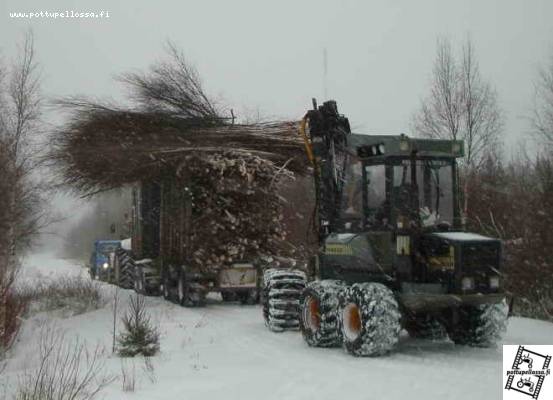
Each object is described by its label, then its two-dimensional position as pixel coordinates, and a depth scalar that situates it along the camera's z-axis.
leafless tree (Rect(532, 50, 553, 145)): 17.81
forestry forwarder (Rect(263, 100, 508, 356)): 8.79
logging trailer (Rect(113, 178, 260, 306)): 15.56
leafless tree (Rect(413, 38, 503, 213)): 20.16
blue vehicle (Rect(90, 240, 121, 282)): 29.53
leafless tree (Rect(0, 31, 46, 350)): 15.44
